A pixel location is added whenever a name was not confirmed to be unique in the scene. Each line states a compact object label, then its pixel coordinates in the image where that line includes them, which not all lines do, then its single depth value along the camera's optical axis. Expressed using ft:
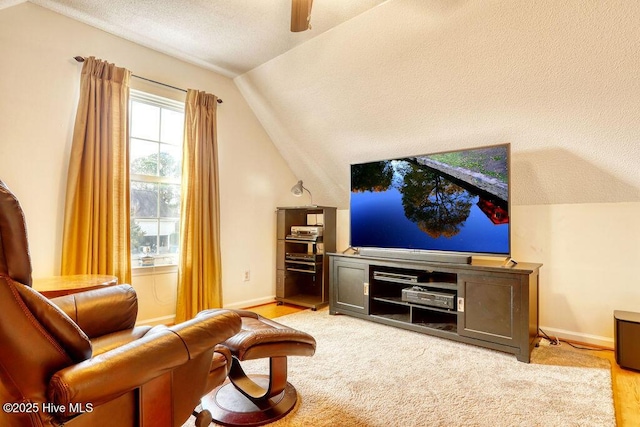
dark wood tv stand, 8.00
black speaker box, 7.35
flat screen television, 8.73
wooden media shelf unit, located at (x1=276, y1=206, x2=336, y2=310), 12.80
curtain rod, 8.74
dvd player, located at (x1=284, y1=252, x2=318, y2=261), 12.73
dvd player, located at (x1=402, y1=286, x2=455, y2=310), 9.09
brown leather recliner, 2.89
